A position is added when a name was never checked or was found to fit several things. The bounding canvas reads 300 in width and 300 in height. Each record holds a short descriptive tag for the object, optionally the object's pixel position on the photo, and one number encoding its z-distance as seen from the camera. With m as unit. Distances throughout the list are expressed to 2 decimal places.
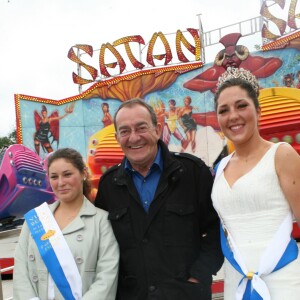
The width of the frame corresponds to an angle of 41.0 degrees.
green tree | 55.99
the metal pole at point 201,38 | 9.88
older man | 1.98
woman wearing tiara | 1.72
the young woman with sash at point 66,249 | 2.04
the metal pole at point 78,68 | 11.65
